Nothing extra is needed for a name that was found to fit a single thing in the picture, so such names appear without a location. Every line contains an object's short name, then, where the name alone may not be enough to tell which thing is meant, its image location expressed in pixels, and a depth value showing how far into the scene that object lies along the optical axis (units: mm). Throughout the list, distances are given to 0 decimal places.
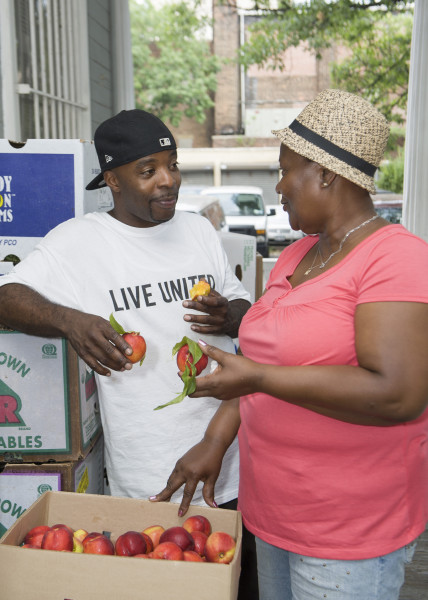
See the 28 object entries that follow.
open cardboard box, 1390
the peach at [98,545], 1621
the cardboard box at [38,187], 2357
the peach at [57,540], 1589
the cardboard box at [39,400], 2102
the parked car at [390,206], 13836
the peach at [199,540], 1655
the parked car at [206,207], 11594
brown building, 28250
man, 2025
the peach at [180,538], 1633
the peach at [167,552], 1566
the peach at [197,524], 1703
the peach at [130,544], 1622
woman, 1357
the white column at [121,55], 5977
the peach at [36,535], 1600
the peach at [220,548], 1607
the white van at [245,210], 16625
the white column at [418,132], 6543
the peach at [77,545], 1660
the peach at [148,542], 1667
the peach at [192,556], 1575
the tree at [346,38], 10445
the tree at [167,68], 26766
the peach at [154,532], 1704
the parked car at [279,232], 18484
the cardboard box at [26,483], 2141
